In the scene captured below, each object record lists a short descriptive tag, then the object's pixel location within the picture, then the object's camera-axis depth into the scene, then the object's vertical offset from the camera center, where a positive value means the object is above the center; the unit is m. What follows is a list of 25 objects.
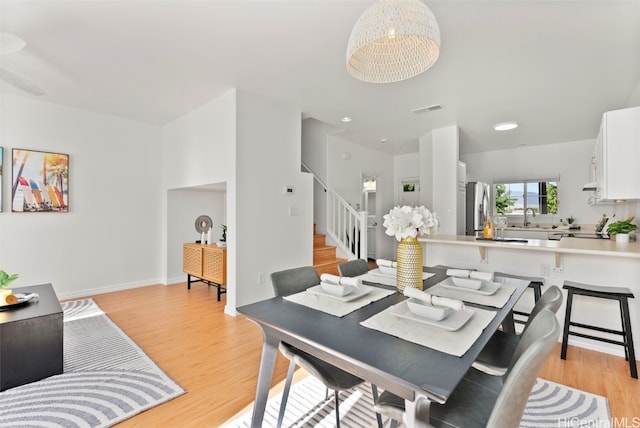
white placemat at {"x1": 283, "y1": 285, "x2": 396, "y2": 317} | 1.44 -0.47
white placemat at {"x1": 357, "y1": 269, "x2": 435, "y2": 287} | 1.95 -0.45
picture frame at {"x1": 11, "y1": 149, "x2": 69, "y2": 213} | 3.73 +0.43
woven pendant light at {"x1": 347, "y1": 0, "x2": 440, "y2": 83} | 1.34 +0.88
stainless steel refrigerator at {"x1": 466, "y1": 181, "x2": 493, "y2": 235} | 5.37 +0.11
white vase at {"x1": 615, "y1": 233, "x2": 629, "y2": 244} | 2.81 -0.24
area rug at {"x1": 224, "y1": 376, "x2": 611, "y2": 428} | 1.73 -1.23
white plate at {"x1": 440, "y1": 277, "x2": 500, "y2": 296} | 1.69 -0.45
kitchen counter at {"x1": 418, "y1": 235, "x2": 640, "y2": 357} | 2.49 -0.51
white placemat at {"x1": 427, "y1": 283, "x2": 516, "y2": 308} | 1.55 -0.47
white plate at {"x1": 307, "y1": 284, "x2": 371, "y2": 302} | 1.57 -0.45
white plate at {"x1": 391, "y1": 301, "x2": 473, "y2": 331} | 1.19 -0.45
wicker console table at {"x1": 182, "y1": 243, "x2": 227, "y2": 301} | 3.85 -0.71
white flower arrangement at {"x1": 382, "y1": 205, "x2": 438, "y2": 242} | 1.66 -0.05
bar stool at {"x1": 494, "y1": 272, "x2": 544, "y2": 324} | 2.65 -0.67
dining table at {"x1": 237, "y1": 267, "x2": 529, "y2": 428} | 0.91 -0.49
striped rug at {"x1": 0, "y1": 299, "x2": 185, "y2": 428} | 1.78 -1.22
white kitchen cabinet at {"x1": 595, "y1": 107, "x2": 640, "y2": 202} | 2.42 +0.49
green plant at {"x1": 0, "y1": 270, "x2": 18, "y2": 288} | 2.27 -0.51
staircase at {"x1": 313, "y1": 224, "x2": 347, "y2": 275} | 4.56 -0.72
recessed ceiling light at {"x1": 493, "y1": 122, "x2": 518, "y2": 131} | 4.62 +1.39
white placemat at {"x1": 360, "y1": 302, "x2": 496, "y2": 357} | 1.07 -0.47
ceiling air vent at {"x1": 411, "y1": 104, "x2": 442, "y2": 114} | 3.93 +1.43
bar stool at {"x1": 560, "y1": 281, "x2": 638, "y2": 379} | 2.24 -0.82
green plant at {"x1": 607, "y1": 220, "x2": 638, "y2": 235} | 2.98 -0.15
